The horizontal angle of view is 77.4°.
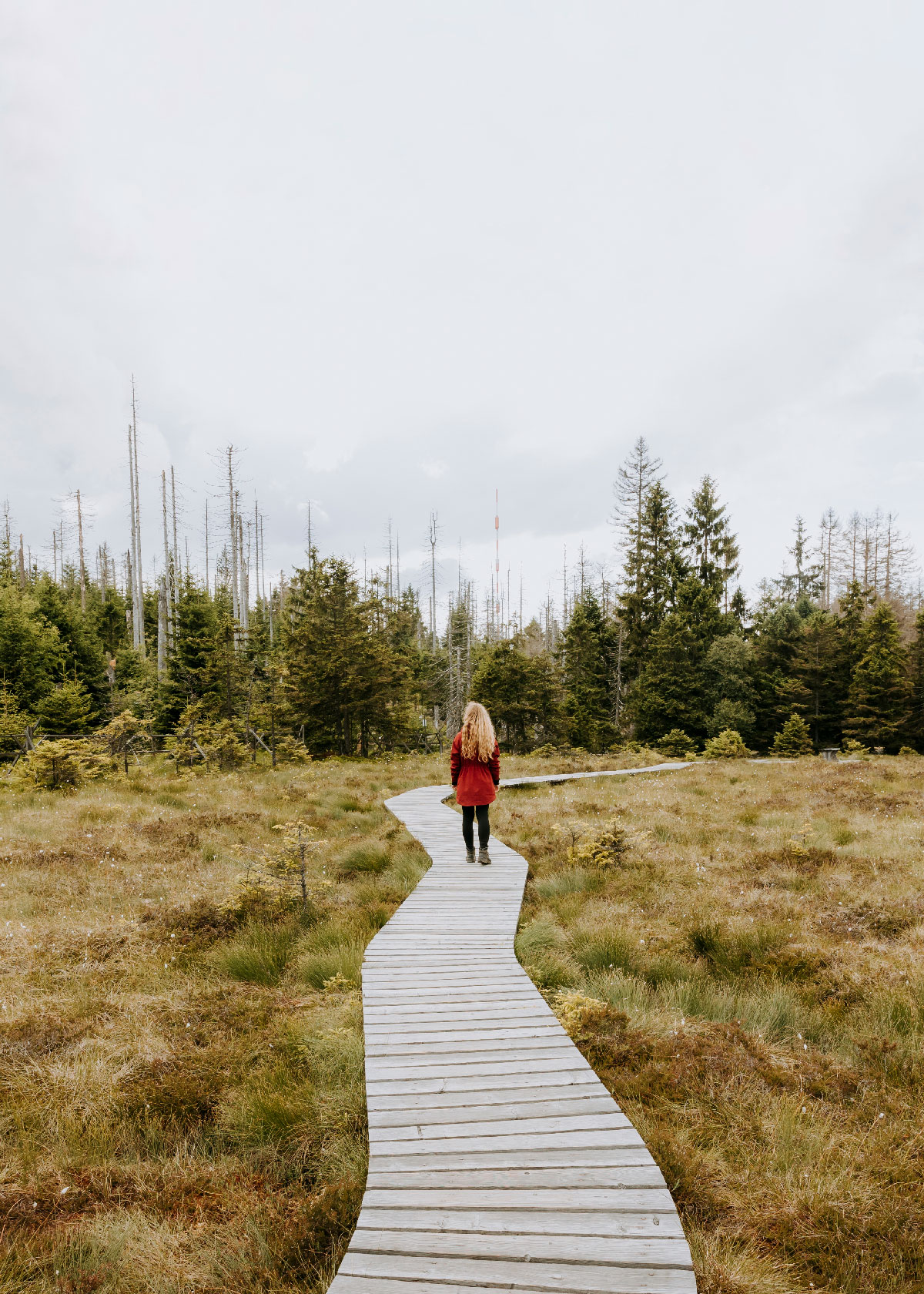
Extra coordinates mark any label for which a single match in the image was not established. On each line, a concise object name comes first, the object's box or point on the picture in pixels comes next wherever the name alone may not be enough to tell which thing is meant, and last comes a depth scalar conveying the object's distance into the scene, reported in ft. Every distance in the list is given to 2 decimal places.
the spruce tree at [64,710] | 69.97
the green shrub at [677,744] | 95.61
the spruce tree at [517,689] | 92.58
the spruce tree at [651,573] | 121.90
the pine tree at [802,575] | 152.46
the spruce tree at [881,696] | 93.56
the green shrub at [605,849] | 27.84
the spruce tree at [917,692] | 93.50
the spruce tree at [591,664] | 110.24
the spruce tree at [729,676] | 103.14
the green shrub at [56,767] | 43.96
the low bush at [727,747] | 79.81
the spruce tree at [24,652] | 76.07
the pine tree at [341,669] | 71.26
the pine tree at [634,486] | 132.98
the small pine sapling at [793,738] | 88.22
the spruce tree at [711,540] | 128.26
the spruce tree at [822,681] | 101.45
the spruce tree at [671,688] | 102.73
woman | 25.25
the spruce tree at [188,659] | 77.46
